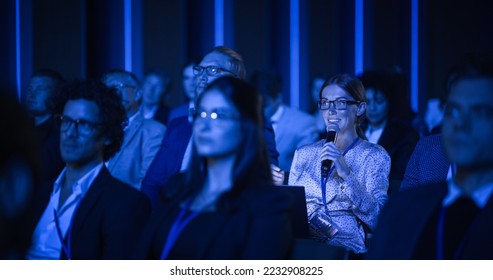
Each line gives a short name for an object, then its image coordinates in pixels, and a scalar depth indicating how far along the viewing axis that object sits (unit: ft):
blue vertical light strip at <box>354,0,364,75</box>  42.00
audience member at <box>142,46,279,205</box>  17.74
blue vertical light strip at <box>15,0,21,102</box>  28.04
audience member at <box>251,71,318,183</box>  26.36
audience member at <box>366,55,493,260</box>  10.07
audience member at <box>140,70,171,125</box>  32.03
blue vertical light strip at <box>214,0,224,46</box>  34.30
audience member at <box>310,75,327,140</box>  33.68
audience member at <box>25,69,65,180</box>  21.00
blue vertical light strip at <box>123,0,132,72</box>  30.19
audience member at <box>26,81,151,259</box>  13.22
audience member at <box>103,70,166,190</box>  19.99
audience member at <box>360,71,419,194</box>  23.76
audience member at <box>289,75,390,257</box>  16.37
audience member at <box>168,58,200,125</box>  27.61
